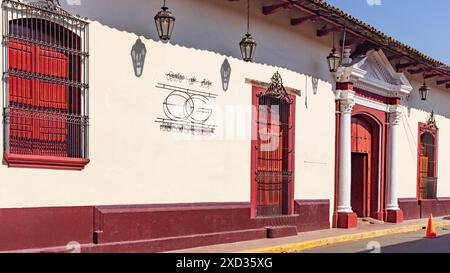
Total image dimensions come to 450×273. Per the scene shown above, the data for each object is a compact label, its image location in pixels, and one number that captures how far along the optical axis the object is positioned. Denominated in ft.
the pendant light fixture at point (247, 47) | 37.30
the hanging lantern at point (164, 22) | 31.50
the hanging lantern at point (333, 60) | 45.85
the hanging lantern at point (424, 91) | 60.13
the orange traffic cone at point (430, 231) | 45.73
